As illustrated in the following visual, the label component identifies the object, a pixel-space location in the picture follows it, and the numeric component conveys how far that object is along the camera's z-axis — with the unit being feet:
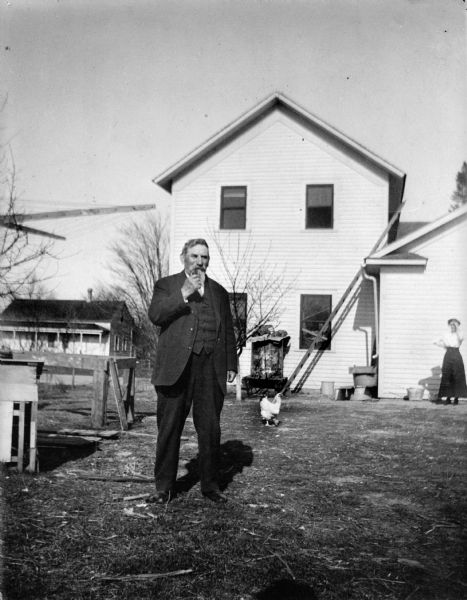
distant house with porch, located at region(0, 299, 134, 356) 139.23
